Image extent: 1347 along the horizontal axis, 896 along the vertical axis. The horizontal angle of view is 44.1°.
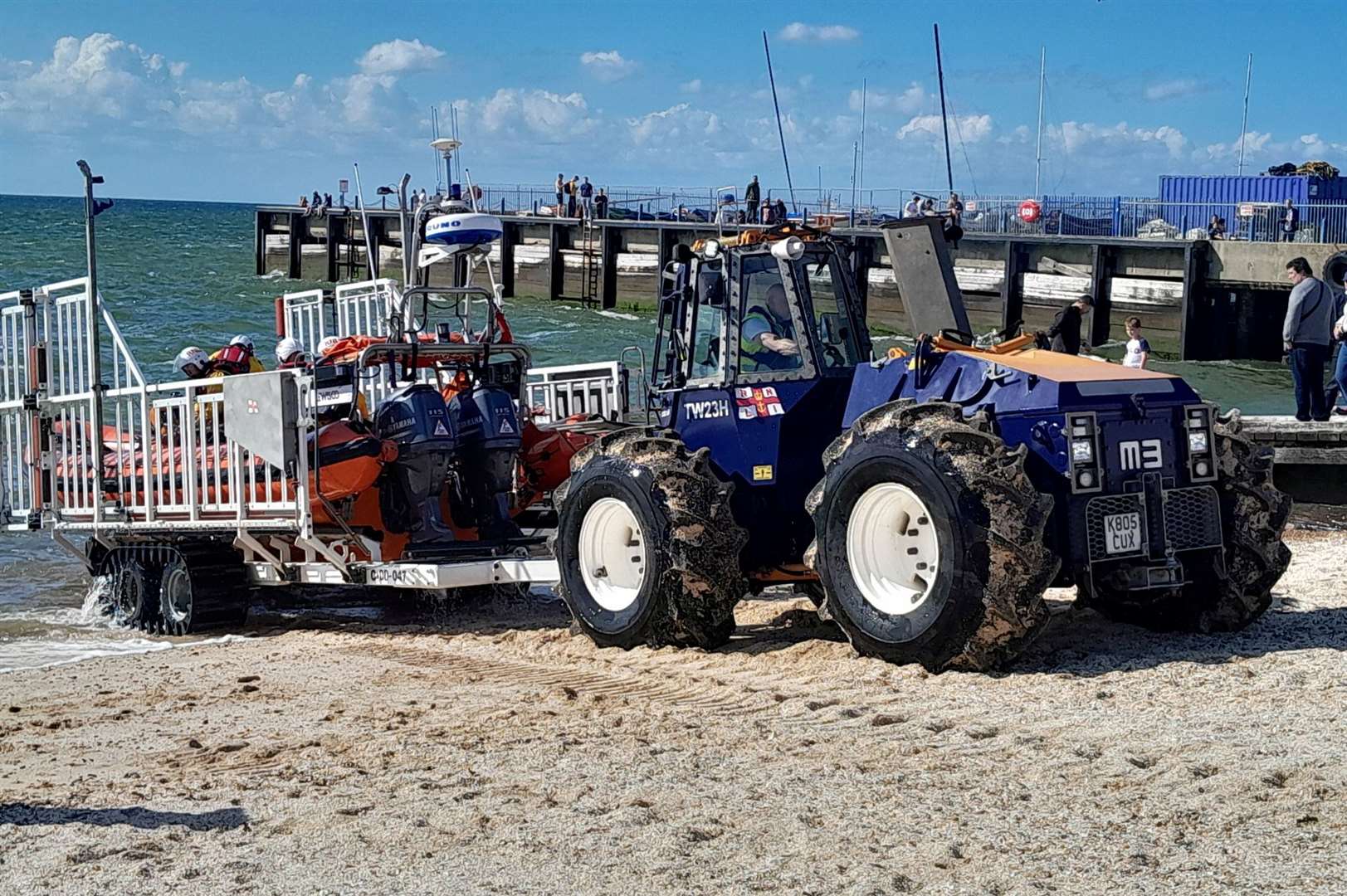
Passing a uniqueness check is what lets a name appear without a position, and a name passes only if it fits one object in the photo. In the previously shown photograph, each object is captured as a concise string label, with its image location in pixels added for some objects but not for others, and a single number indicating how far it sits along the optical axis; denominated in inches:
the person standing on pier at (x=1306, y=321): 610.2
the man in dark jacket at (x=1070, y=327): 605.9
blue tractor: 311.7
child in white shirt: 718.5
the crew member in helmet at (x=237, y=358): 526.9
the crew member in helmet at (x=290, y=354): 529.3
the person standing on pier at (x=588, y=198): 1820.9
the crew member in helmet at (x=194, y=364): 524.7
